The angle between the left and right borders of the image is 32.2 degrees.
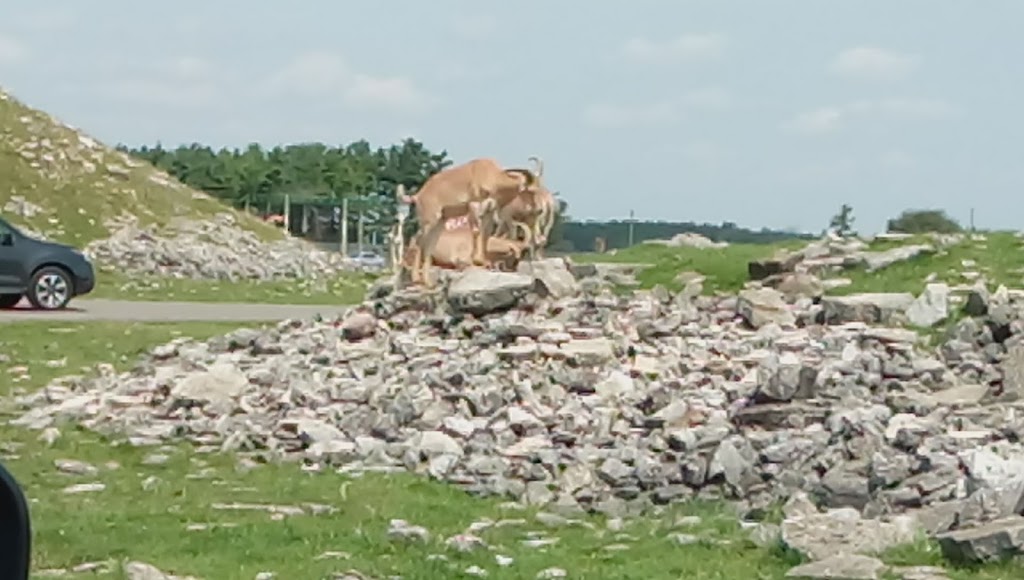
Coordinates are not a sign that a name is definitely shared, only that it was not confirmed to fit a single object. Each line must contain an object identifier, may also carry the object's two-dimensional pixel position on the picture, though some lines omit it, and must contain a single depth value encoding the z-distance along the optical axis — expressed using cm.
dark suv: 2980
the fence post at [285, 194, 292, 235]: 7429
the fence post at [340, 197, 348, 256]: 6272
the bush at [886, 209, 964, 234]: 3793
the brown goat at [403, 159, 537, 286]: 2216
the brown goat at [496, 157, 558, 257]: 2234
